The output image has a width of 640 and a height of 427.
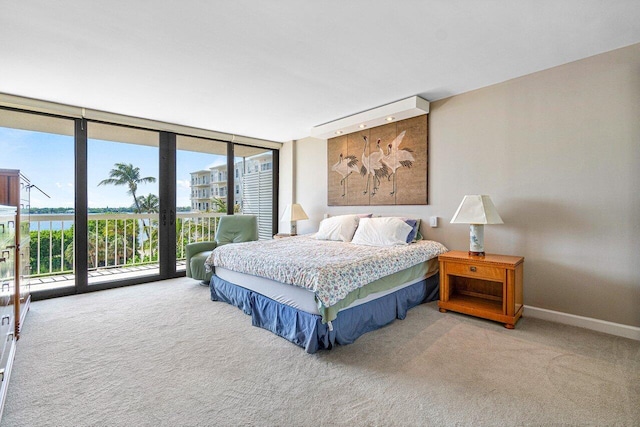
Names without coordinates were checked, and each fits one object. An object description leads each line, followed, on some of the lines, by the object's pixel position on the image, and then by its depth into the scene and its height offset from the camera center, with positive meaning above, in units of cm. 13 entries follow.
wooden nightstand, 261 -79
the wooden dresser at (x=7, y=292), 157 -52
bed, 222 -67
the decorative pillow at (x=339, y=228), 386 -24
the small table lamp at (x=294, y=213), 495 -5
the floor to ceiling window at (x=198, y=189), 480 +39
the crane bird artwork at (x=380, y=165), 374 +66
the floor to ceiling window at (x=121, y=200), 416 +16
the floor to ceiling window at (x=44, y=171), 366 +52
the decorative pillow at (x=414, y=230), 346 -23
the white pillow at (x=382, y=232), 339 -25
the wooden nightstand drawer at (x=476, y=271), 266 -58
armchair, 400 -44
